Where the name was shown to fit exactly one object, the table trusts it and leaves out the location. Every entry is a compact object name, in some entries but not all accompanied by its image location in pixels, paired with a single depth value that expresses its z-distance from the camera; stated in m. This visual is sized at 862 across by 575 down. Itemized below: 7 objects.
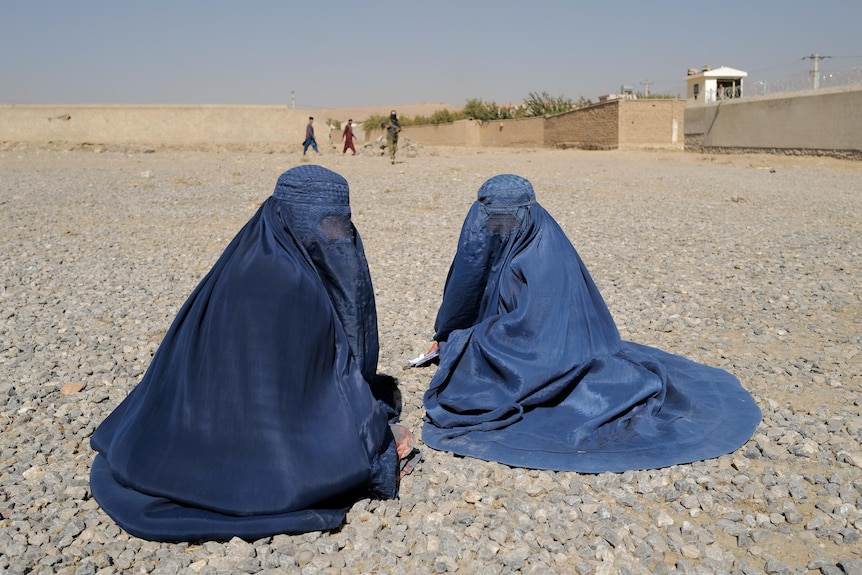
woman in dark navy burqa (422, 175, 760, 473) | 3.71
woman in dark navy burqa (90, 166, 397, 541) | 2.93
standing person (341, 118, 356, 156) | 24.17
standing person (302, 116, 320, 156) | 22.75
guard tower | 26.42
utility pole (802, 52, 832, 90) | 21.88
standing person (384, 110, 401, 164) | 21.14
